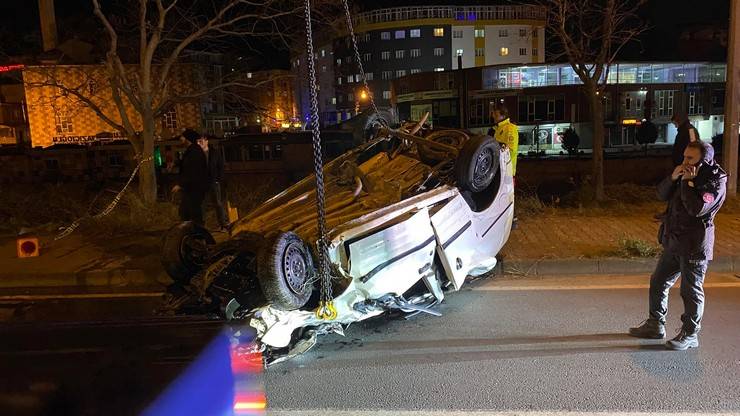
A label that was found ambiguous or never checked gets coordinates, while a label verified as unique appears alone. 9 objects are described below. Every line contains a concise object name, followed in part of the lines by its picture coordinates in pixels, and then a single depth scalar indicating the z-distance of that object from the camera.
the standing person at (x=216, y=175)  8.12
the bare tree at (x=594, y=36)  11.05
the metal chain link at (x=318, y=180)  4.12
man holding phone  4.22
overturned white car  4.23
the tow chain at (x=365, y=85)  6.39
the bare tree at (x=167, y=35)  11.48
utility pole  9.94
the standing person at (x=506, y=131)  8.05
